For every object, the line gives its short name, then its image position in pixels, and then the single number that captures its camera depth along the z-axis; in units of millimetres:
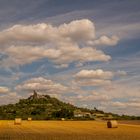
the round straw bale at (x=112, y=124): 47678
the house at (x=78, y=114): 117419
